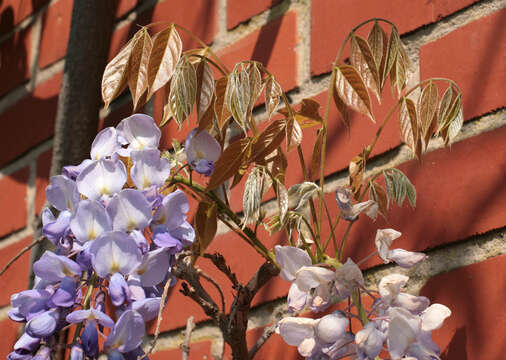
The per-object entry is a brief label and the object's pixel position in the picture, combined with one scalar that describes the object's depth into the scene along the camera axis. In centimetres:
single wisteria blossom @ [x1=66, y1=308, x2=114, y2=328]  82
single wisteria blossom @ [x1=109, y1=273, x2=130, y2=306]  83
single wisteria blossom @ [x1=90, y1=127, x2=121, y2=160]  88
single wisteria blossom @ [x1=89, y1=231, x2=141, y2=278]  83
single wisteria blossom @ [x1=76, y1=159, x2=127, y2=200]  86
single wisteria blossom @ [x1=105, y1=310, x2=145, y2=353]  82
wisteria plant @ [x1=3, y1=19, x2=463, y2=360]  83
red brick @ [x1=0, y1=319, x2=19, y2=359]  137
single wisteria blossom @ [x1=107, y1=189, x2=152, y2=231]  84
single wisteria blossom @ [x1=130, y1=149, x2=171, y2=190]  86
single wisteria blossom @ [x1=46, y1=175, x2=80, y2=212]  87
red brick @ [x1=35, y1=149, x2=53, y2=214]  143
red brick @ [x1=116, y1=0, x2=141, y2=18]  139
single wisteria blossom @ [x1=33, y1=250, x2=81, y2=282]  83
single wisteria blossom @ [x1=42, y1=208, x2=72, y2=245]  85
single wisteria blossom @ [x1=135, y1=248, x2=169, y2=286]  84
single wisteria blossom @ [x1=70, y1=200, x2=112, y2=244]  83
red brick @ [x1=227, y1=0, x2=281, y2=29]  119
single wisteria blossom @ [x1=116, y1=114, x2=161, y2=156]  89
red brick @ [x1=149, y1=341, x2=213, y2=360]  113
